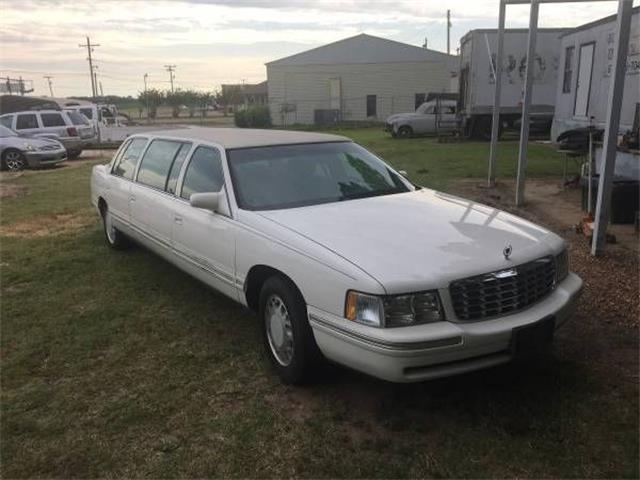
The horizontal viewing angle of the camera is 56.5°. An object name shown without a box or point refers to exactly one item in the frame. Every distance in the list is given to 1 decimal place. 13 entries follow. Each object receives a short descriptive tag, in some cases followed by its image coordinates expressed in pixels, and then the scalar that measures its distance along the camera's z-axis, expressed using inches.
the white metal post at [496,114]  405.7
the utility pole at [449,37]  2211.1
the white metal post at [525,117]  345.1
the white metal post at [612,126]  227.3
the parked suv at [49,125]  788.6
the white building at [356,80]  1673.2
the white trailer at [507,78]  816.3
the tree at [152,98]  2225.0
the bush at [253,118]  1588.3
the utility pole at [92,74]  2669.8
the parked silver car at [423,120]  1002.1
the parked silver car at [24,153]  672.4
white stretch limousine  119.2
